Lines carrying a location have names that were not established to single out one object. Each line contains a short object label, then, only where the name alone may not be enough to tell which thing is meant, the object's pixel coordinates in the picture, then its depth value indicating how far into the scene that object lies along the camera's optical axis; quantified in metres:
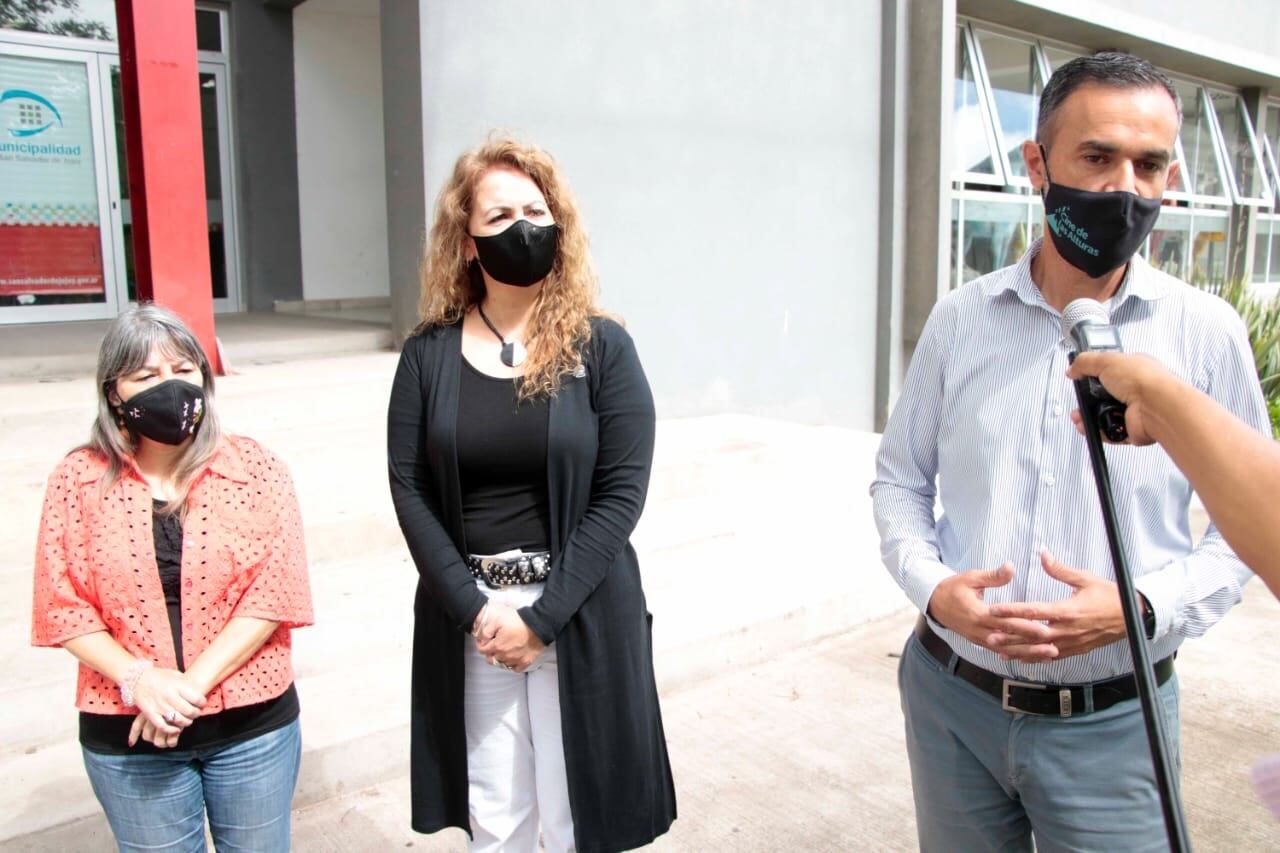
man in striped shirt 1.79
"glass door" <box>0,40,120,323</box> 8.35
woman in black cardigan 2.36
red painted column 5.52
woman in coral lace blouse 2.24
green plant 8.02
